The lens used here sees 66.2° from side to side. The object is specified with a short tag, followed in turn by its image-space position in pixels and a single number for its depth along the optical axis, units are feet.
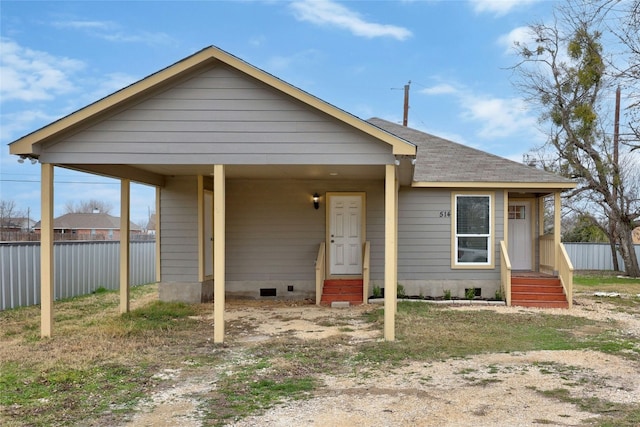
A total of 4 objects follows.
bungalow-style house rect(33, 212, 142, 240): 154.30
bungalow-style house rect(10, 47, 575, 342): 33.99
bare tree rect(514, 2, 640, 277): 54.85
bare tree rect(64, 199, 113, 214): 192.82
